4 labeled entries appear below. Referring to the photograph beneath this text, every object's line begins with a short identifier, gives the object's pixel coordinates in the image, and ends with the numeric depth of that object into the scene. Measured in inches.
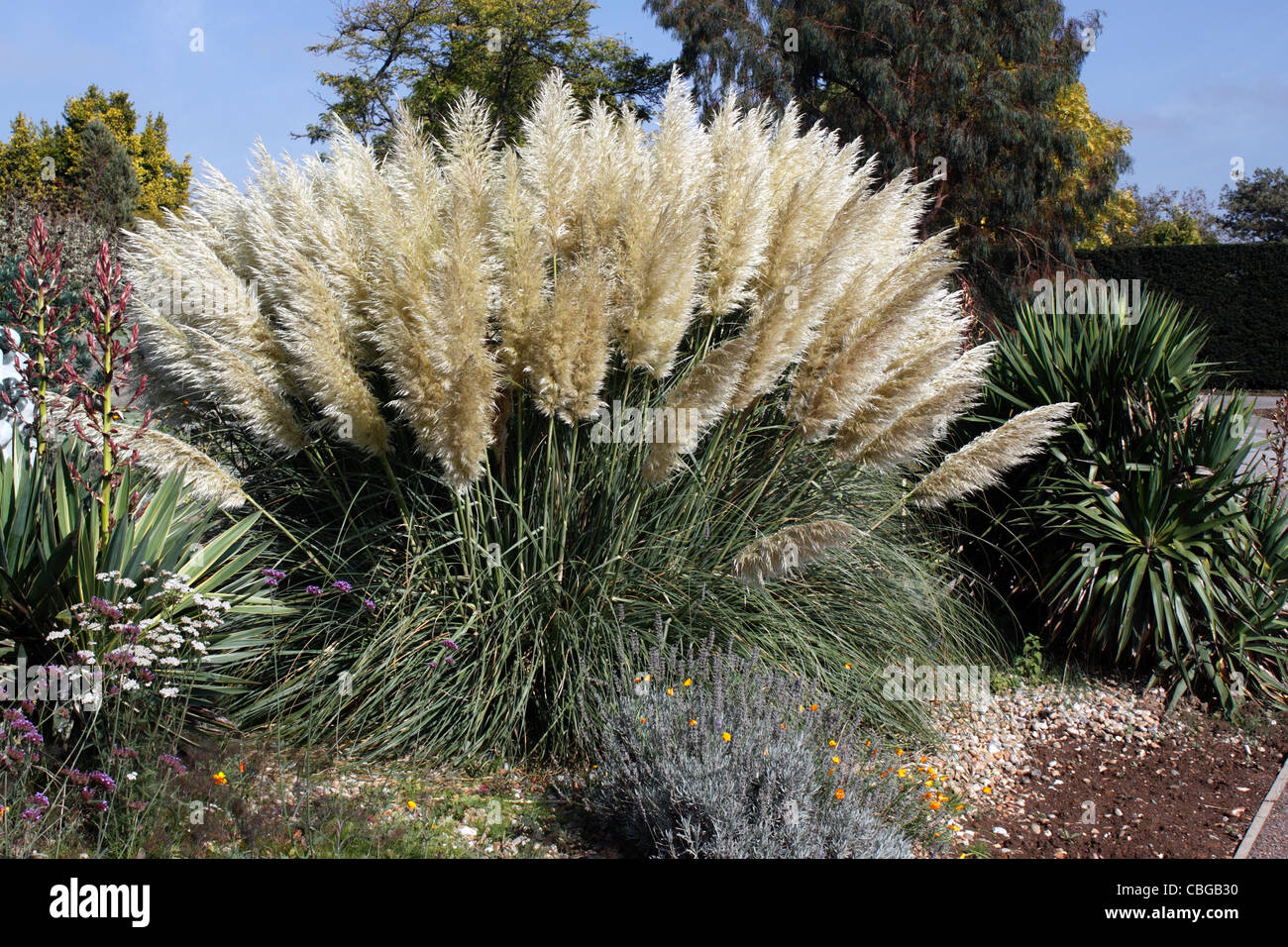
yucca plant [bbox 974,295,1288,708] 209.6
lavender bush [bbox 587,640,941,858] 125.1
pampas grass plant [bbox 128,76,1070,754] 148.9
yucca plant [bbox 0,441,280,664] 142.0
